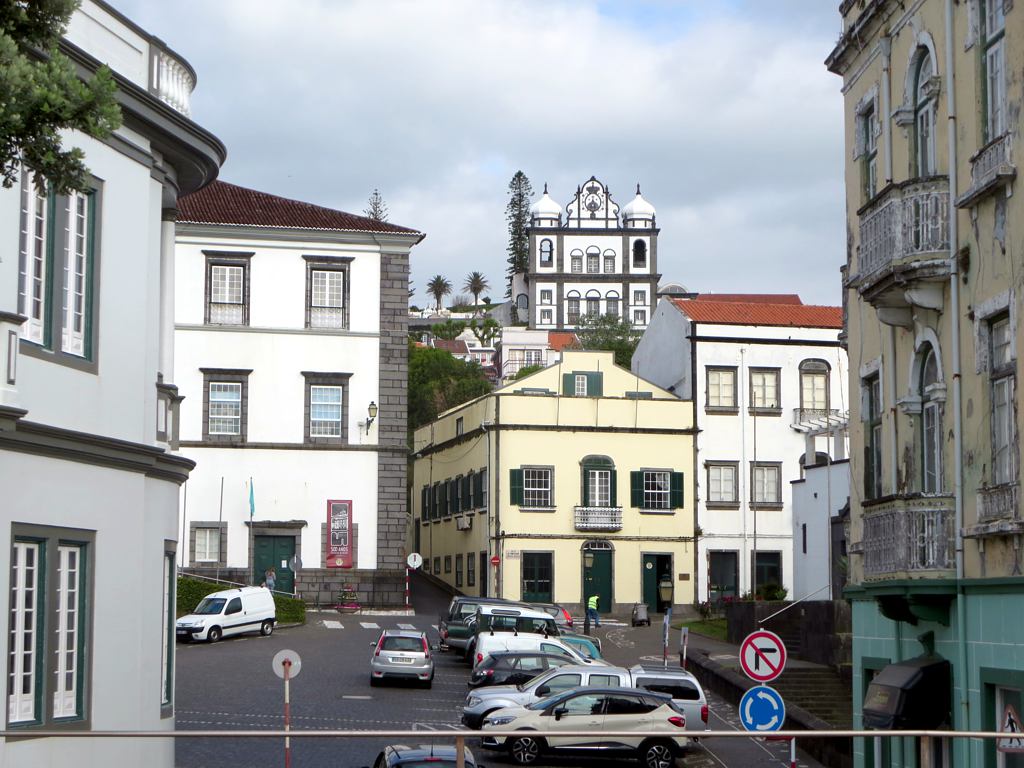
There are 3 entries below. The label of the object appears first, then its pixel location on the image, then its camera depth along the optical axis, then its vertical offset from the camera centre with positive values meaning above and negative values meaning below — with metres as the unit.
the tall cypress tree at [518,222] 175.62 +34.50
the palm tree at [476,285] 196.62 +30.48
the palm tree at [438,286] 195.12 +30.11
